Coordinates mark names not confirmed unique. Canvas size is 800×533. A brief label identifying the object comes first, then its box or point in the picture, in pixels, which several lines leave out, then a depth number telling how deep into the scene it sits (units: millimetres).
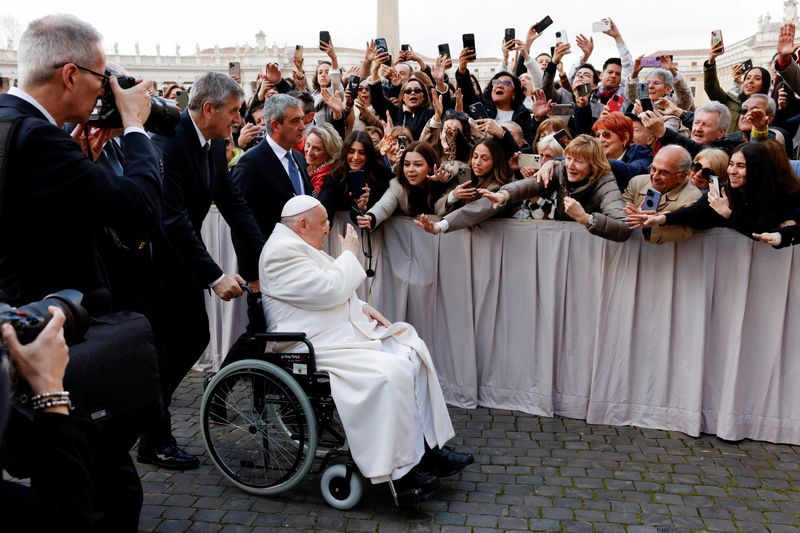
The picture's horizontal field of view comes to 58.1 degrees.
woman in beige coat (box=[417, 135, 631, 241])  4723
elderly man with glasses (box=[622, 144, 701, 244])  4668
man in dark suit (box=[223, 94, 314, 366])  5086
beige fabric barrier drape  4734
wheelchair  3840
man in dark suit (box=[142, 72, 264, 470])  4250
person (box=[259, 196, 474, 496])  3699
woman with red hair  5742
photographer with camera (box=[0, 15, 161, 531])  2562
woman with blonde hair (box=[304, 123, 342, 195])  6270
